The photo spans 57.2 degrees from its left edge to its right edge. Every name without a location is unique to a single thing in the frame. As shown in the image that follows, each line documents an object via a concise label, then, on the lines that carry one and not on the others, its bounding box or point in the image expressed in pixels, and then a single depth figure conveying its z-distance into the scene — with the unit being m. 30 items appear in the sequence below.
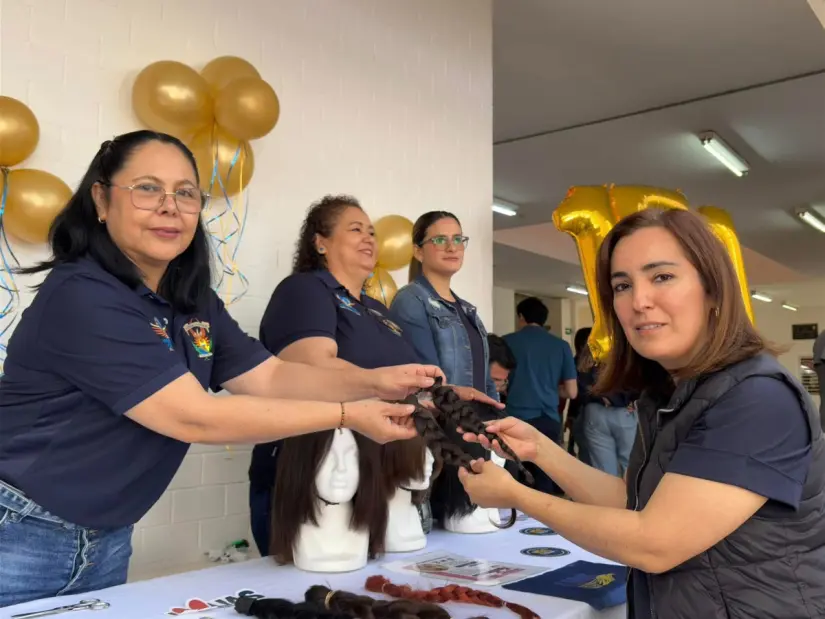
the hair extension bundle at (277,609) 1.31
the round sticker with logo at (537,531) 2.17
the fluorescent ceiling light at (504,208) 8.35
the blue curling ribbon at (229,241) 2.74
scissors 1.34
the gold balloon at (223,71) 2.64
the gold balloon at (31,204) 2.09
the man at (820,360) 3.41
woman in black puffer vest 1.11
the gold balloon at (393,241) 3.25
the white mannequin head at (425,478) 1.91
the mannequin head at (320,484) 1.69
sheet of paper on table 1.65
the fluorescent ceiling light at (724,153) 6.18
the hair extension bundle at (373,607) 1.32
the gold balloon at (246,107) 2.53
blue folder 1.52
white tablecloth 1.40
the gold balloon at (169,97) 2.45
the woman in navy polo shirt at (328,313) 2.11
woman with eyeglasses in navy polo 1.32
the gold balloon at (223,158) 2.60
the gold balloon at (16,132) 2.04
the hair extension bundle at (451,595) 1.45
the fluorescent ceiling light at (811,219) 8.65
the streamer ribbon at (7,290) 2.18
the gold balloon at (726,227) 4.34
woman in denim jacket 2.73
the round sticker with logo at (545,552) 1.89
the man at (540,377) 4.56
